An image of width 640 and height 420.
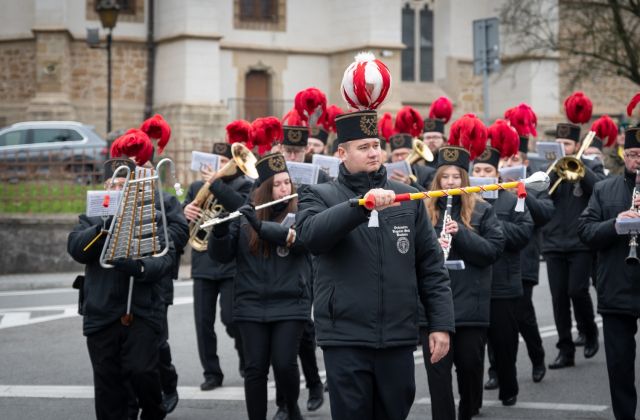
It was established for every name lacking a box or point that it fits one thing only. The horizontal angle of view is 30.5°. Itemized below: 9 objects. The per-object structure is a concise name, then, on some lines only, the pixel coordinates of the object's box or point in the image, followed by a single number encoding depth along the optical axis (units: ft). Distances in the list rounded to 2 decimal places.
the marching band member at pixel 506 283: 30.73
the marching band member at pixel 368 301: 19.97
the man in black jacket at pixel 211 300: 33.91
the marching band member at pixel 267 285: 26.76
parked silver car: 64.54
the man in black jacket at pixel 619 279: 26.86
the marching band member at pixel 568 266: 37.76
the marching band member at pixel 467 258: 27.17
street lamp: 81.97
